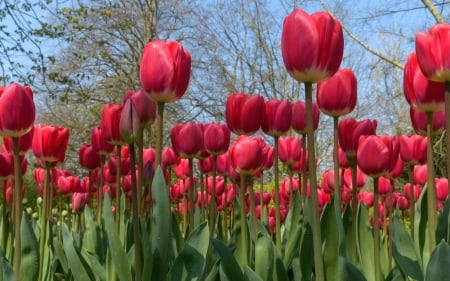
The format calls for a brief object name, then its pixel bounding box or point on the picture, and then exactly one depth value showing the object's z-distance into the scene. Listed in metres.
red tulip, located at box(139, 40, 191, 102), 1.25
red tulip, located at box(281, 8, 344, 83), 1.01
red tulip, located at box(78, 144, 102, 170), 2.01
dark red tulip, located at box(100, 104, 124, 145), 1.48
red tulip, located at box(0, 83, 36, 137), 1.27
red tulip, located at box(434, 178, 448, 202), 2.61
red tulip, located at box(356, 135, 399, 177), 1.40
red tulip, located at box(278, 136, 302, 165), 2.18
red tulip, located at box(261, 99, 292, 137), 1.68
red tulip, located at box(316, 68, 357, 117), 1.44
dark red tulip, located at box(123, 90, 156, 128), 1.29
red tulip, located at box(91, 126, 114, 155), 1.81
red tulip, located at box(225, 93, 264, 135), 1.58
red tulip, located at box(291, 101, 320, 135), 1.78
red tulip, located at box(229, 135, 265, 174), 1.57
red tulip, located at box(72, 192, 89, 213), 2.37
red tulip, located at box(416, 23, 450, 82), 1.10
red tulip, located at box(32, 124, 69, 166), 1.66
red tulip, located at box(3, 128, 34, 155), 1.63
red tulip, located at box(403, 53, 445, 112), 1.24
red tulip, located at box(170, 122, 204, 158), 1.62
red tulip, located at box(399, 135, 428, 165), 1.81
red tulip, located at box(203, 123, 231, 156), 1.72
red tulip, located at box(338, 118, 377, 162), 1.54
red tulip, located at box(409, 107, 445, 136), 1.50
